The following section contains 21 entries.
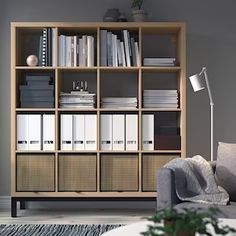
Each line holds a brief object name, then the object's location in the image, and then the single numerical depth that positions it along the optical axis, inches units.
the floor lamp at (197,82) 183.0
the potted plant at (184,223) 73.9
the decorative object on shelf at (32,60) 193.9
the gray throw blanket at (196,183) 140.2
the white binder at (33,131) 193.8
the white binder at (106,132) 193.8
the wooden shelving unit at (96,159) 192.2
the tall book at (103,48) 194.4
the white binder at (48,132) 193.6
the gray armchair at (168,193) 137.3
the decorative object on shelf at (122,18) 198.5
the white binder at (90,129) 193.8
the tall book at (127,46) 194.1
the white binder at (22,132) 193.8
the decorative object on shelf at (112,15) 198.4
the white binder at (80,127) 193.8
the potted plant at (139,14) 197.9
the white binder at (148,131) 193.9
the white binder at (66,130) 193.5
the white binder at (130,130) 193.6
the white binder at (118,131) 193.5
